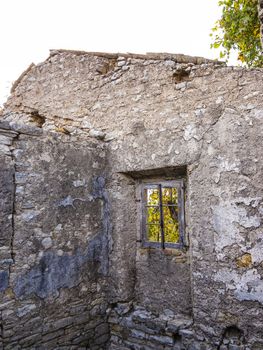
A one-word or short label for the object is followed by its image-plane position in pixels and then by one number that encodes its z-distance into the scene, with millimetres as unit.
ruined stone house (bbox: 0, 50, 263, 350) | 2777
